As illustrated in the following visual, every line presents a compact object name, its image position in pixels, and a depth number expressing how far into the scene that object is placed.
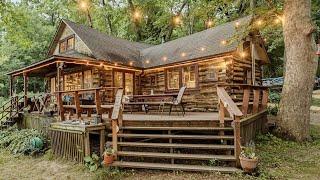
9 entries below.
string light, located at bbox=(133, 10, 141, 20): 27.27
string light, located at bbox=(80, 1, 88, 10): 24.56
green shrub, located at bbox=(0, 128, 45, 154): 9.06
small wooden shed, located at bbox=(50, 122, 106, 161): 6.99
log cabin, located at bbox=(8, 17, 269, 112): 11.98
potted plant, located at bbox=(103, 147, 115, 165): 6.19
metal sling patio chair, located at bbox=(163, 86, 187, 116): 8.75
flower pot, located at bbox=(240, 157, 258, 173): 5.35
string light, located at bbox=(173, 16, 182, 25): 27.58
